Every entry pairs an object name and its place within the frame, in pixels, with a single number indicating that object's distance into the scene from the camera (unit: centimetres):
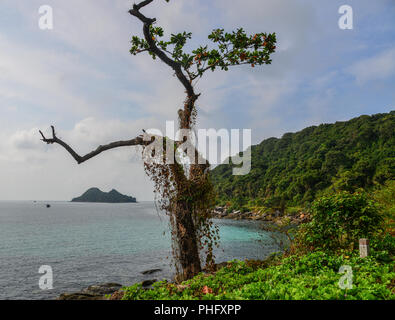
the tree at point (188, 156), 705
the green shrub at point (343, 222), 719
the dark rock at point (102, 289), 1400
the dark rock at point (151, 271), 1831
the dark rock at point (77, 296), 1256
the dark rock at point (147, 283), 1496
